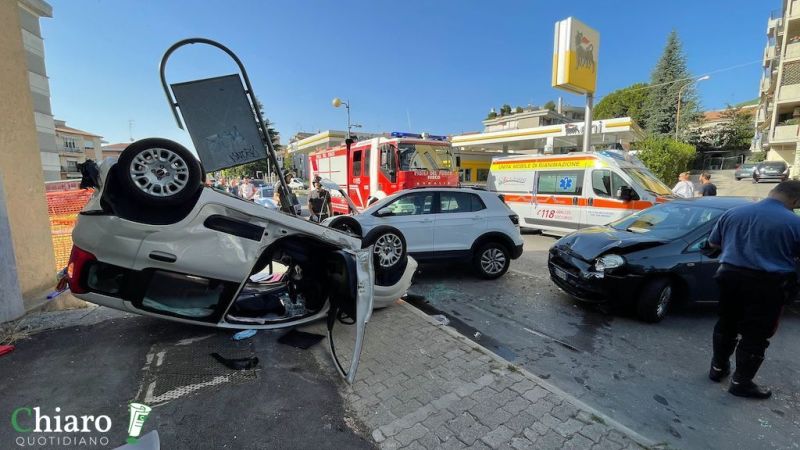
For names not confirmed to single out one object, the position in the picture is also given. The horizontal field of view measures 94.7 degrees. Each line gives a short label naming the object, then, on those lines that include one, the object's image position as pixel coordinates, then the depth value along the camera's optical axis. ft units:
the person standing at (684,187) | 30.35
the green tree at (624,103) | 165.68
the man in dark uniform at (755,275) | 9.63
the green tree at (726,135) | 134.72
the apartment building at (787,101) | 86.94
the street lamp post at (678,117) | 118.02
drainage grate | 9.00
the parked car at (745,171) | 92.38
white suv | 20.17
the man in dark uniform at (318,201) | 33.22
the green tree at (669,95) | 126.52
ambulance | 28.07
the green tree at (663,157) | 65.21
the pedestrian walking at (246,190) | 45.73
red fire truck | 36.76
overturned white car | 8.77
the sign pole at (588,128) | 46.57
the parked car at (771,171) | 81.20
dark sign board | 11.08
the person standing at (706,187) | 27.73
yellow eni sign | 43.88
